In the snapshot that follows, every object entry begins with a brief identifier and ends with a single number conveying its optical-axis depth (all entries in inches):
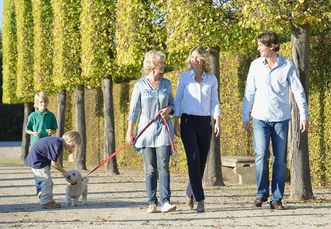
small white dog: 467.2
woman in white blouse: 415.2
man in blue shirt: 419.8
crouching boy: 444.8
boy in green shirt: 538.0
